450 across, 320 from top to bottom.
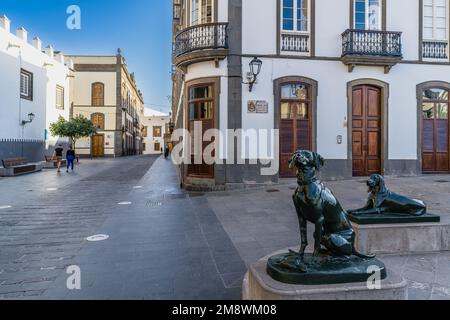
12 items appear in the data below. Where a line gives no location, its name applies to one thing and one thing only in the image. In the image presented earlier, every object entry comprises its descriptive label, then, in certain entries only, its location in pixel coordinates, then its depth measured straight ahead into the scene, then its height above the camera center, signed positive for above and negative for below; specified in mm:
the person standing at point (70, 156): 19062 -105
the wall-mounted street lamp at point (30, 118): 20561 +2331
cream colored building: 38656 +6731
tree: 24188 +2062
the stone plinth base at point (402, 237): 3855 -1008
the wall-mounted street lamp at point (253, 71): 11094 +2901
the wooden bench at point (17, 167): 16019 -679
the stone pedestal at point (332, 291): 2348 -1011
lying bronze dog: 3865 -593
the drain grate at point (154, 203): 8625 -1350
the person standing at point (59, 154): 18192 +13
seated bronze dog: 2578 -478
